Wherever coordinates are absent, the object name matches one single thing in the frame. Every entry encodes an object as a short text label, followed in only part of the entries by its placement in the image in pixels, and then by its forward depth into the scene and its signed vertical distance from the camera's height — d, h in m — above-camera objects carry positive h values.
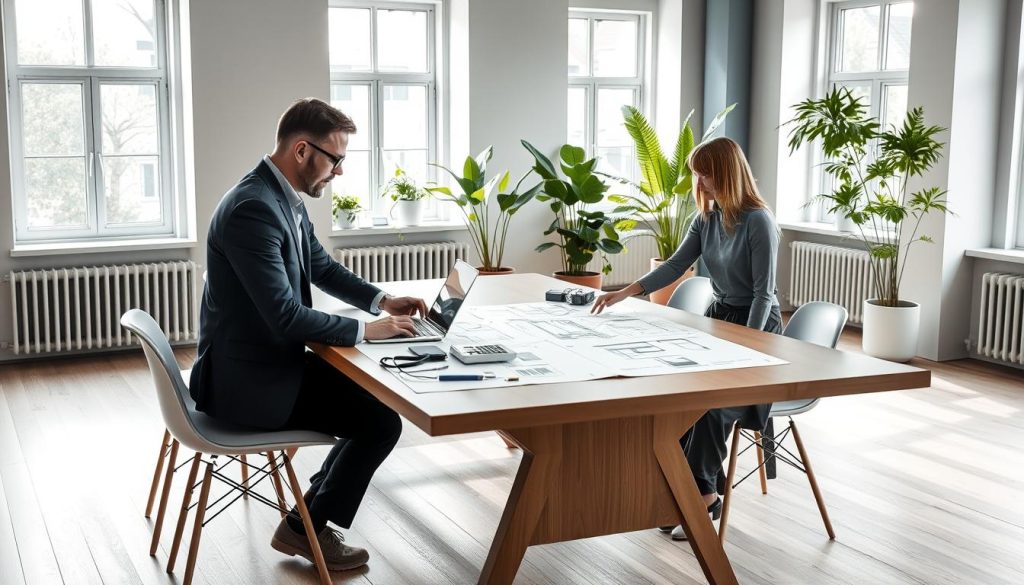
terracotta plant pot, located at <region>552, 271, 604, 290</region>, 7.29 -0.79
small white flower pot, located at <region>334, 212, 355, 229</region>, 7.24 -0.43
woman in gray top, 3.91 -0.32
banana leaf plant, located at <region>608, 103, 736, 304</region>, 7.51 -0.12
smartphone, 2.99 -0.54
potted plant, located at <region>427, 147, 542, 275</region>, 6.97 -0.32
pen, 2.78 -0.56
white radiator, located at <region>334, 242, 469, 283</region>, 7.18 -0.69
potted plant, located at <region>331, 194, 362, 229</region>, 7.22 -0.35
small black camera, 4.00 -0.51
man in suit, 3.17 -0.52
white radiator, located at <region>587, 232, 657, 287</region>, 8.52 -0.78
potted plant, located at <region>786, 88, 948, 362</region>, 6.14 -0.20
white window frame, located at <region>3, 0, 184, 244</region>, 6.38 +0.17
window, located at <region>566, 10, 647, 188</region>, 8.40 +0.65
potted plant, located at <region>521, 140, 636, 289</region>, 7.19 -0.35
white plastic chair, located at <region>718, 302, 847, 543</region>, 3.61 -0.59
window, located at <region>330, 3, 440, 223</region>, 7.44 +0.48
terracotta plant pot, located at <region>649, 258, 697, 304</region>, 7.55 -0.93
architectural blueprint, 2.85 -0.55
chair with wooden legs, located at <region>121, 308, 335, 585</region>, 3.04 -0.81
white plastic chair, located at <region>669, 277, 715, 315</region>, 4.36 -0.54
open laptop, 3.34 -0.46
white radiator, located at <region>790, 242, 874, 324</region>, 7.28 -0.78
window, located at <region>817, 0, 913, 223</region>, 7.29 +0.77
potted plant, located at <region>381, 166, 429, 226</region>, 7.41 -0.27
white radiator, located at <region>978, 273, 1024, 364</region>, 6.25 -0.89
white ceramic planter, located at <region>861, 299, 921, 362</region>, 6.45 -0.99
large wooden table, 2.60 -0.74
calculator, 2.96 -0.53
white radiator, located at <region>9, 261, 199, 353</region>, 6.27 -0.89
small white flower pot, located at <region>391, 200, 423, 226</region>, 7.42 -0.36
